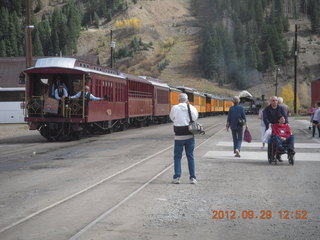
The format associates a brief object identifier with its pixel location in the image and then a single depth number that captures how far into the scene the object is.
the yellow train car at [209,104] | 77.56
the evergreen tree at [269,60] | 170.06
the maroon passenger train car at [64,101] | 23.25
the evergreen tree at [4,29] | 193.01
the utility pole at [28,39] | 31.99
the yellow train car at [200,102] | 60.47
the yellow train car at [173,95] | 50.95
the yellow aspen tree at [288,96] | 125.69
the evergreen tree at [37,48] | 171.70
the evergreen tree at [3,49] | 171.02
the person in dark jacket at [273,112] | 14.07
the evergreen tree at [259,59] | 173.10
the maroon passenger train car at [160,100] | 42.06
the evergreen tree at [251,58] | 169.38
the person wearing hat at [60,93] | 23.06
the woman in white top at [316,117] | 25.33
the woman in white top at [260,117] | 17.05
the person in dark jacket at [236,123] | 16.06
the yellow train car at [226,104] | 102.62
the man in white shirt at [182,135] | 10.66
